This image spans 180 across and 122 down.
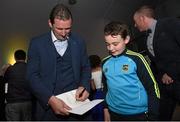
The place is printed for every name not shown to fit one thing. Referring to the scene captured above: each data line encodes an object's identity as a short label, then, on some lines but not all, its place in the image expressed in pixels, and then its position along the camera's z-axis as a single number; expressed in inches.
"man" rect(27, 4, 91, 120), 35.6
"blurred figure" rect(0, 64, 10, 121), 75.9
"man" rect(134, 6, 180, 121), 47.4
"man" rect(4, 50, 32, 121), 74.1
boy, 33.2
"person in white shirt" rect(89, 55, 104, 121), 62.6
